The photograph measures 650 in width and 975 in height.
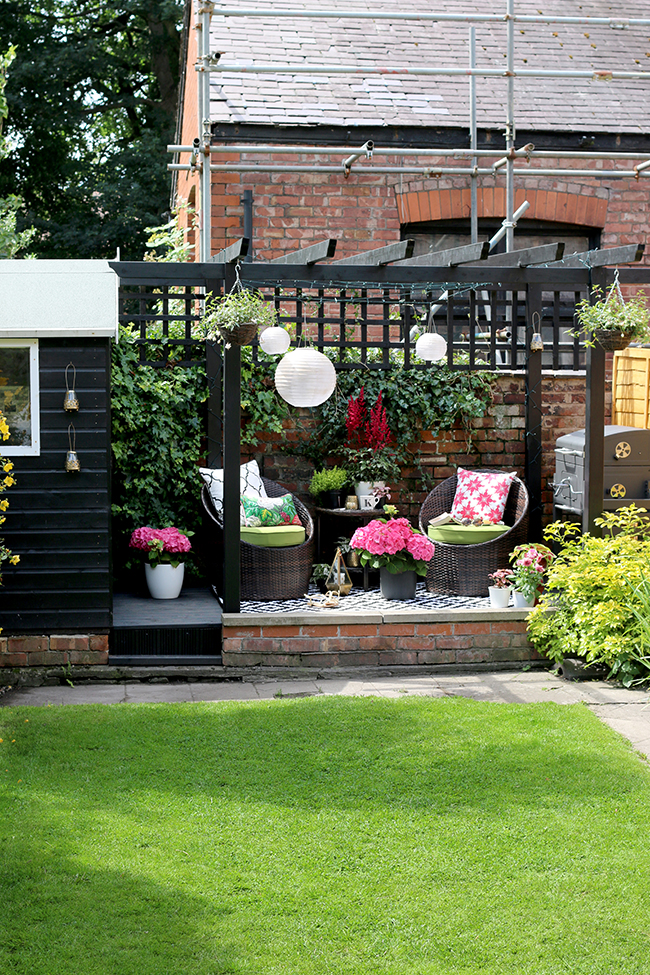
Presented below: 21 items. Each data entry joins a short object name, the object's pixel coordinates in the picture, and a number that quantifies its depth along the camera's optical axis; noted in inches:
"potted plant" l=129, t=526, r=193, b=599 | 272.2
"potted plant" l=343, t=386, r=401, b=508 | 299.9
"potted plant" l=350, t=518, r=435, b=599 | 268.1
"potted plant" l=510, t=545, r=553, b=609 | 260.2
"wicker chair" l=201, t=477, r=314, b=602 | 265.6
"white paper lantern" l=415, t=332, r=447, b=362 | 279.1
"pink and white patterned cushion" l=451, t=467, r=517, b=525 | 289.1
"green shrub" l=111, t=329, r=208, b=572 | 285.4
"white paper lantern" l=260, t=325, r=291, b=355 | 258.1
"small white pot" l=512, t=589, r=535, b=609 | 263.8
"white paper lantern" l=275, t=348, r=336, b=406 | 238.7
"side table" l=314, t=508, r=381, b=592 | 296.7
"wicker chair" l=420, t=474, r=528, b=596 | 277.3
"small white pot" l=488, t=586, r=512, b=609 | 261.1
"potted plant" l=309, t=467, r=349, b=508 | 297.9
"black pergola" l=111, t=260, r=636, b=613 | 248.2
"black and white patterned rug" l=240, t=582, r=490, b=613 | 258.2
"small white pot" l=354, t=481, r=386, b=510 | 298.8
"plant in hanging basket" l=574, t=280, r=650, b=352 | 243.1
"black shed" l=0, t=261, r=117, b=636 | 233.6
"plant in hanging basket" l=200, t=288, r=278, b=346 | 235.1
